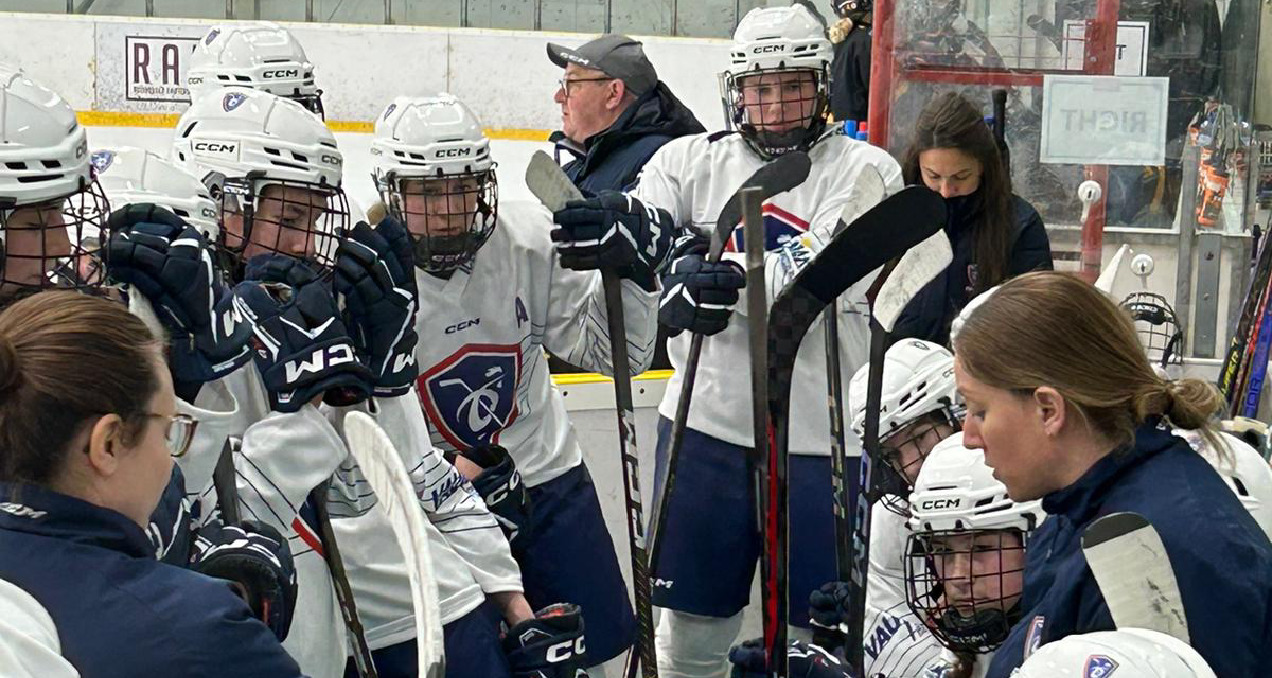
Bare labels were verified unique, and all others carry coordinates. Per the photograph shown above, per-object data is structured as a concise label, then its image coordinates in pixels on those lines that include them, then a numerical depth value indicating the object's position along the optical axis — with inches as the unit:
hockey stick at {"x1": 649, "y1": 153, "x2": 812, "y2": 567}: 187.0
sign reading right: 318.7
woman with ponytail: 117.4
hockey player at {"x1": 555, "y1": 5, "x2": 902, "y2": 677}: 228.4
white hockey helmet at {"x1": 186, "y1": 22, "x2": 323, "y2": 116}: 217.5
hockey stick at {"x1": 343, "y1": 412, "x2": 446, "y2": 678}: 105.2
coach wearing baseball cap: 298.2
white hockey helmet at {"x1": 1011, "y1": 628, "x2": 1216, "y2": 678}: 92.8
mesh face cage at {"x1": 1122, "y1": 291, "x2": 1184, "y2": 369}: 261.7
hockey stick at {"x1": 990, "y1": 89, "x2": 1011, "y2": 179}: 272.8
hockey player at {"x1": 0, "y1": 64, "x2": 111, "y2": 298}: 129.0
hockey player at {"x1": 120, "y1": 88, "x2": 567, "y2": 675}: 148.1
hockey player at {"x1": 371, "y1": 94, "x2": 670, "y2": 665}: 189.0
